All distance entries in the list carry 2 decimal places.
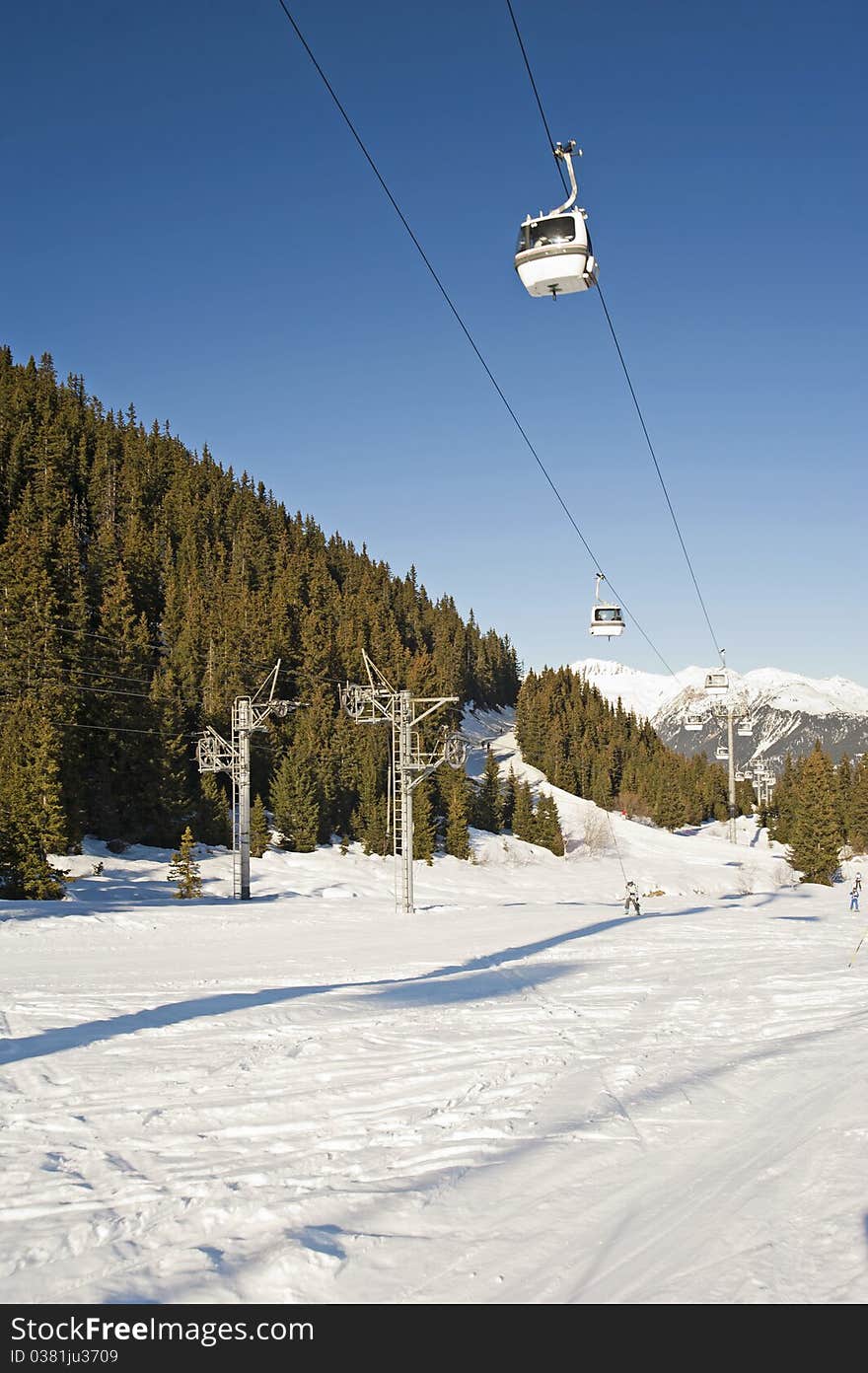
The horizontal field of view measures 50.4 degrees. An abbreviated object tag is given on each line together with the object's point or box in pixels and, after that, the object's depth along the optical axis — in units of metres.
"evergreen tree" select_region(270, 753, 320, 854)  62.06
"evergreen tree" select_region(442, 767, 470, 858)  68.56
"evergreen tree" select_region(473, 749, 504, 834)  80.12
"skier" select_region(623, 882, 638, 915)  31.73
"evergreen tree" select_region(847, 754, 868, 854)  95.56
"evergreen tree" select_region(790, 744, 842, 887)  60.22
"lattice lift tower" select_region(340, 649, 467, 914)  33.41
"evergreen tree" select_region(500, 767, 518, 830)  84.44
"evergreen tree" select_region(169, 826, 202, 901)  40.38
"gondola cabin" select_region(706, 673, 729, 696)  56.41
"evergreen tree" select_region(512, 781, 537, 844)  80.19
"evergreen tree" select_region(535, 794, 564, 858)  78.74
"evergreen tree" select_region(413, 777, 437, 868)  64.62
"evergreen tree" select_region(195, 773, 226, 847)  59.16
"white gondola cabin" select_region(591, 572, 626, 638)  23.48
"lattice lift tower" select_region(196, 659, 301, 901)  37.66
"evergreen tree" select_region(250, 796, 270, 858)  56.75
